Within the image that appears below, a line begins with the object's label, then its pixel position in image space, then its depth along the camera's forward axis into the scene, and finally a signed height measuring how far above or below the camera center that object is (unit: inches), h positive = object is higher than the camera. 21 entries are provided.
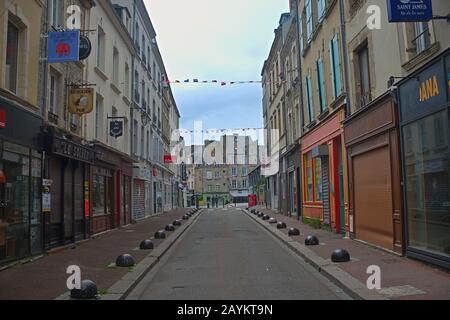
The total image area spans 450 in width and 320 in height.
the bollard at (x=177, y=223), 936.6 -36.0
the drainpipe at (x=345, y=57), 606.9 +170.4
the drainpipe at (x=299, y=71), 933.8 +235.6
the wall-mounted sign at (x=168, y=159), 1585.9 +140.0
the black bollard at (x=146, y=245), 557.0 -44.9
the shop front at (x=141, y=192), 1062.4 +28.3
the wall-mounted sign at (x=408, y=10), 360.5 +133.2
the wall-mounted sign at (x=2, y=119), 402.0 +69.9
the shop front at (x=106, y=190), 719.1 +23.7
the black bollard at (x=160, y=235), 681.6 -41.6
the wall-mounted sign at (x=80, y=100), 583.8 +120.5
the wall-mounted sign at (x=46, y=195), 495.8 +11.1
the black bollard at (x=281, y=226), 800.9 -39.0
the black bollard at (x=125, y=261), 423.2 -46.6
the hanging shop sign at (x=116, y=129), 792.3 +117.0
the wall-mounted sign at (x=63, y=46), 486.3 +152.8
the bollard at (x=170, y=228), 816.6 -39.1
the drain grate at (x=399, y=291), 287.7 -53.6
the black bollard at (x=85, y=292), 291.4 -49.3
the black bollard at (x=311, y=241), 549.3 -43.7
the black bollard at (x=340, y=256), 419.8 -46.2
